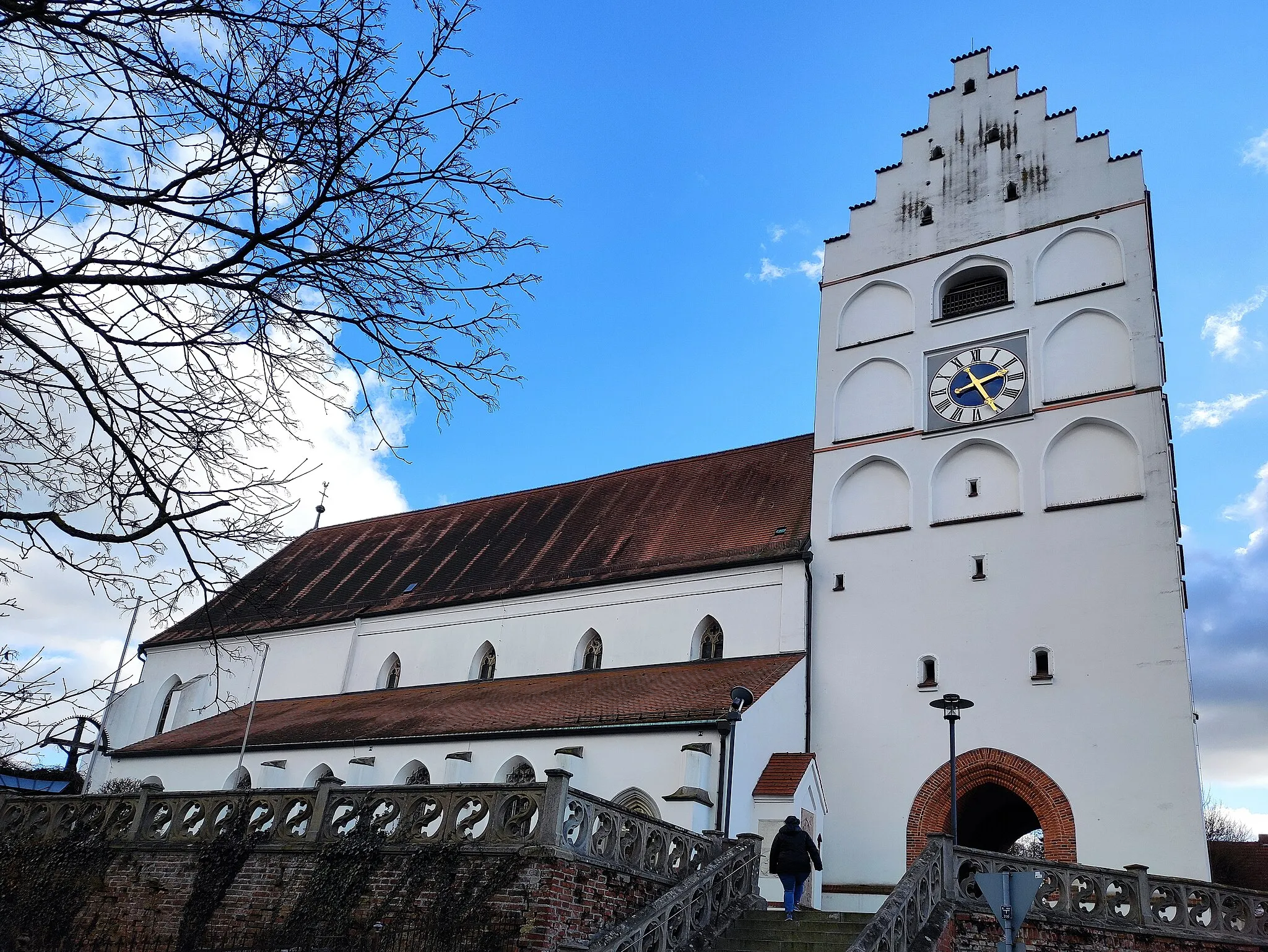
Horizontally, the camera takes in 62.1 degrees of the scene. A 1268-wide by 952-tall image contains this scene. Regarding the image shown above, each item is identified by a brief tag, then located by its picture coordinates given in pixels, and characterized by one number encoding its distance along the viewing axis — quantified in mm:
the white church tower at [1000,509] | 16562
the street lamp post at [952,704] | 14938
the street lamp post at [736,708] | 16250
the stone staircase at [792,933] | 11172
